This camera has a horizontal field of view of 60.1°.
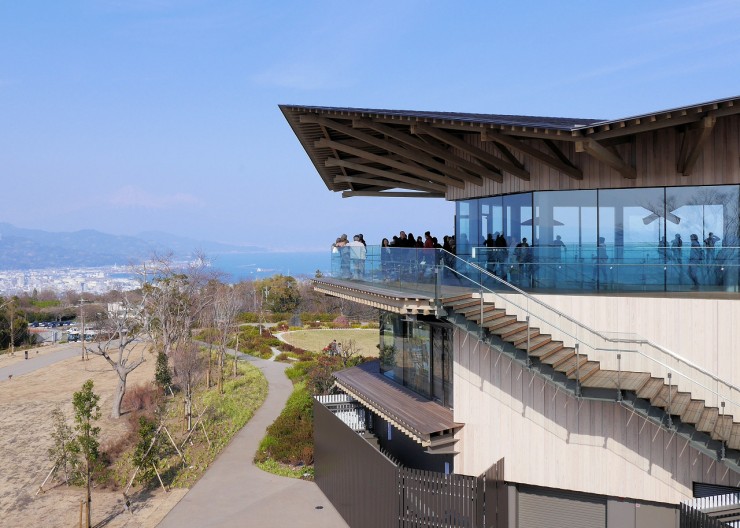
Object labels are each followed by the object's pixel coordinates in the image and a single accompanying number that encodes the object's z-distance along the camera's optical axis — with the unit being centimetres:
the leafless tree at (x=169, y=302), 4219
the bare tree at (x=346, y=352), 3269
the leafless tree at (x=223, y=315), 3834
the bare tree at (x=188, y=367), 2830
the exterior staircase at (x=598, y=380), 1042
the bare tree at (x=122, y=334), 3216
